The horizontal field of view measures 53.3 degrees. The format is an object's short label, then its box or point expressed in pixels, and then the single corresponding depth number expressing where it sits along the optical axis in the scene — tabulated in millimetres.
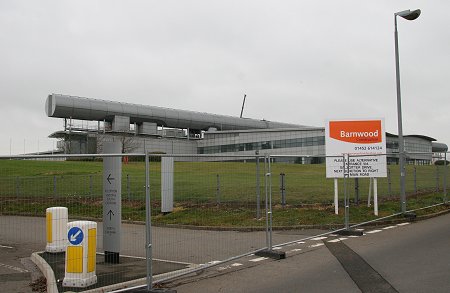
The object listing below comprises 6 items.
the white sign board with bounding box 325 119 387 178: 14133
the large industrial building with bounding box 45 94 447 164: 60375
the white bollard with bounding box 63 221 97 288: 6785
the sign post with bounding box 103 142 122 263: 8117
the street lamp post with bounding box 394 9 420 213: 13930
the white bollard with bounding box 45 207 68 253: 7363
